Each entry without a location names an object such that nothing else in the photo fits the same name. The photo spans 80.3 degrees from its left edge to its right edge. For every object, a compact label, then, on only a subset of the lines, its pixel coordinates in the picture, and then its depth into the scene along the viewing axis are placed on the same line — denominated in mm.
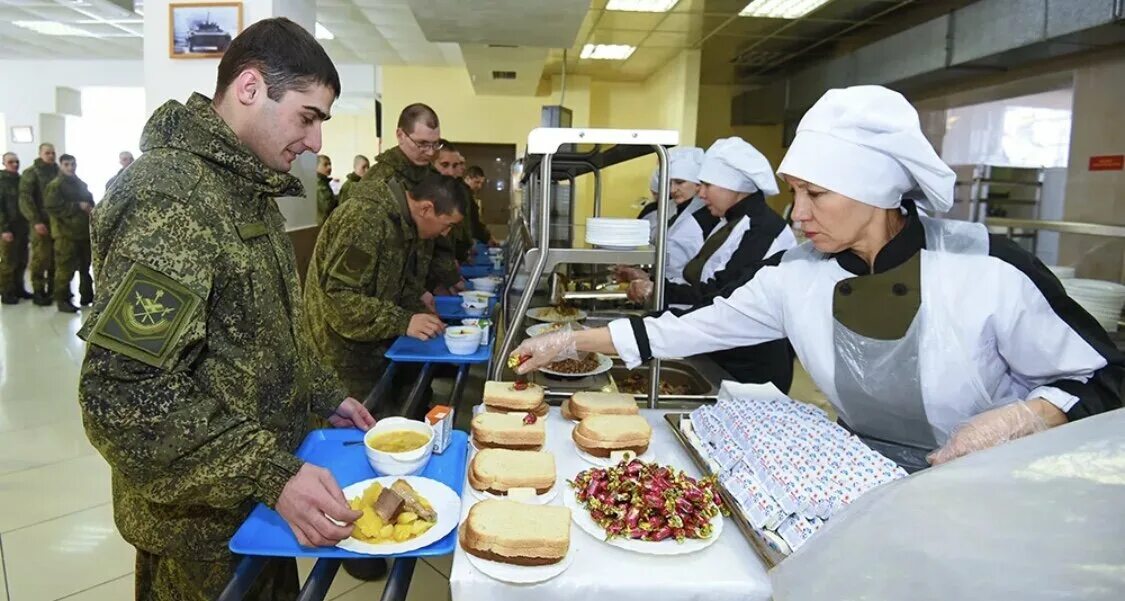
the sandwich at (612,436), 1249
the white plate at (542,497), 1072
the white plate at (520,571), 882
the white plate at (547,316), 2552
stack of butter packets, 947
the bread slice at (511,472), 1100
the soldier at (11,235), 7270
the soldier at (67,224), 6820
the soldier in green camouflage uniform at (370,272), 2320
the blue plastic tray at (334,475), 941
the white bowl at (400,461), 1152
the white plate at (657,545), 933
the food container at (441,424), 1271
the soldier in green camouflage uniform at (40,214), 7172
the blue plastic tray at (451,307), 3020
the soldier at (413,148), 3008
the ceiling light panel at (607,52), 8180
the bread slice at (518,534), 913
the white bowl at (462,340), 2217
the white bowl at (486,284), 3811
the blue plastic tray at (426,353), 2168
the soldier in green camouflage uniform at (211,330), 986
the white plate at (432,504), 930
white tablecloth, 885
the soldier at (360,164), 8706
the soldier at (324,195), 8016
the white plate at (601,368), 1984
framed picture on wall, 3371
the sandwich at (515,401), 1413
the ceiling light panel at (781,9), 6020
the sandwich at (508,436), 1276
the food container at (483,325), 2344
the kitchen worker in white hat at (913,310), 1157
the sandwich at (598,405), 1390
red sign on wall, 4746
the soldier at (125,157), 8537
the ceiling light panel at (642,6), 6109
